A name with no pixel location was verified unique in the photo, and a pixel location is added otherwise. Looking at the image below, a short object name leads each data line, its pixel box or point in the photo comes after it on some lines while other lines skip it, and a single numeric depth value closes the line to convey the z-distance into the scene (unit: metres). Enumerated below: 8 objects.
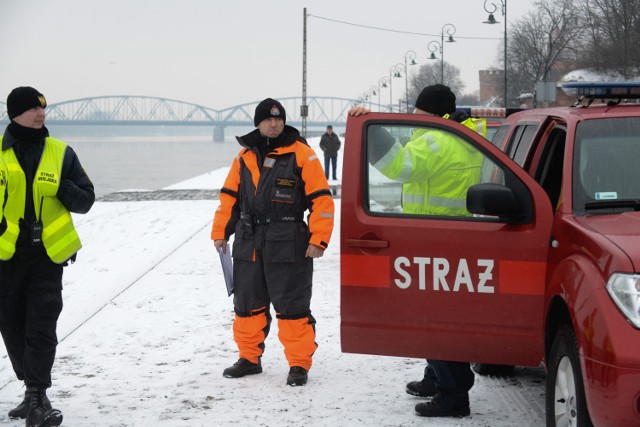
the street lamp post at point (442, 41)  46.44
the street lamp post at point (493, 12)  36.96
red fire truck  4.27
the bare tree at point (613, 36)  49.72
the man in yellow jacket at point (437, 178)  4.83
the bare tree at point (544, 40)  62.16
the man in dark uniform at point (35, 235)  4.96
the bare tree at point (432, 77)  103.50
